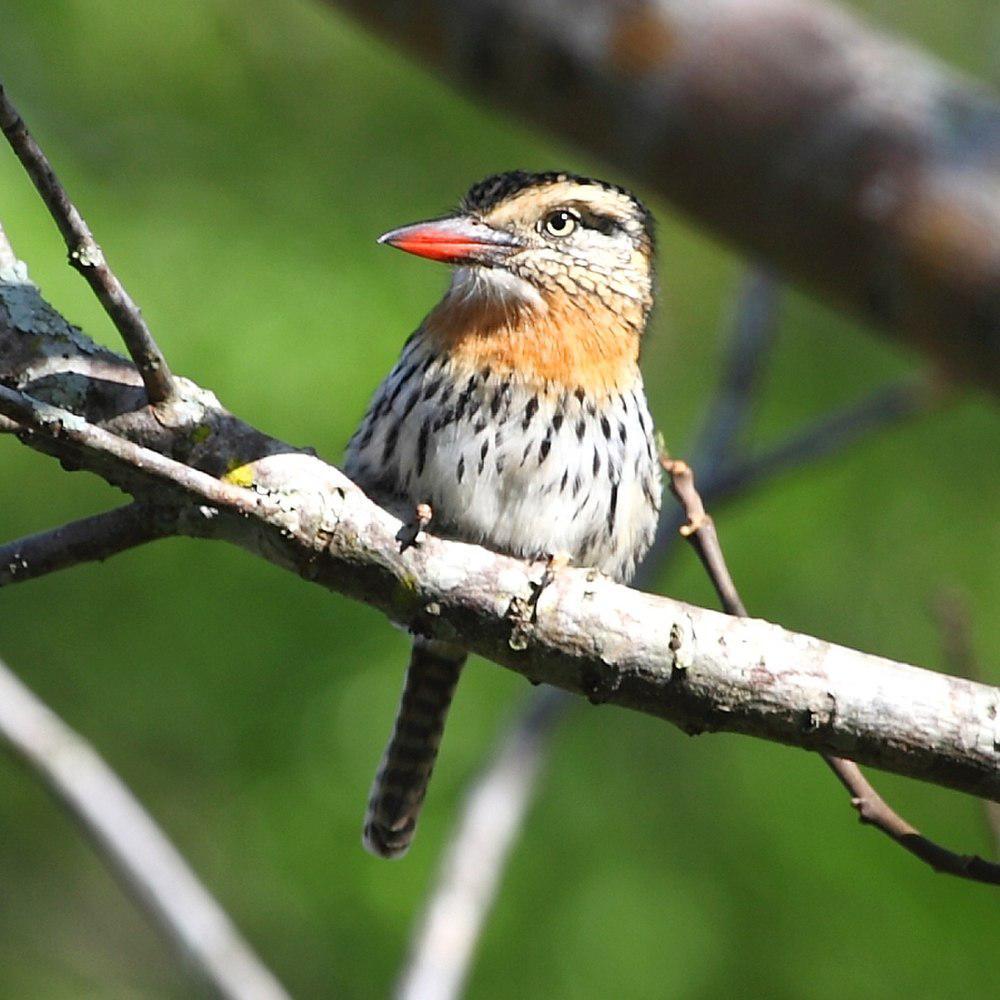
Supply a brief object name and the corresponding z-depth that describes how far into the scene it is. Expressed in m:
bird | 6.94
